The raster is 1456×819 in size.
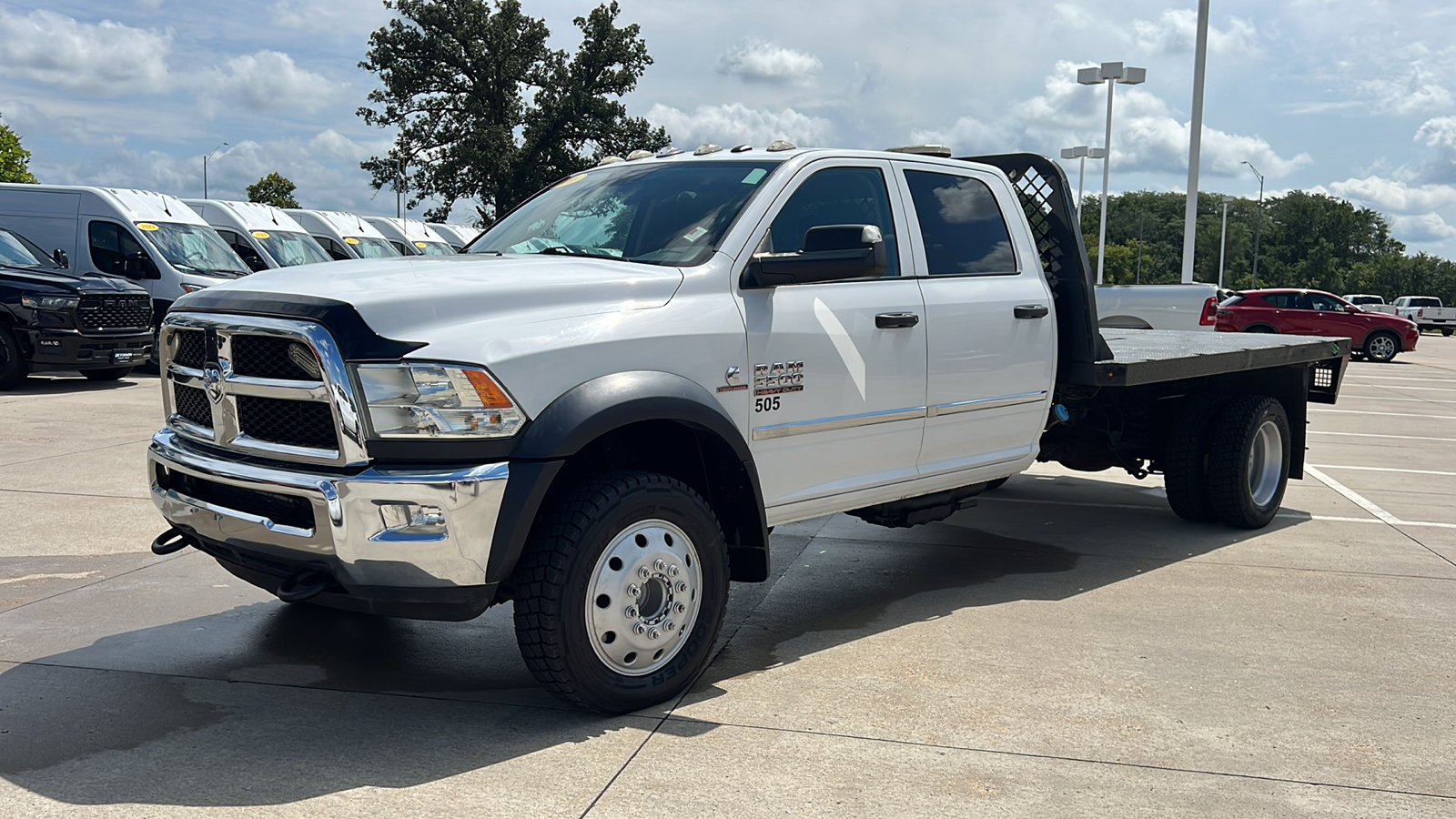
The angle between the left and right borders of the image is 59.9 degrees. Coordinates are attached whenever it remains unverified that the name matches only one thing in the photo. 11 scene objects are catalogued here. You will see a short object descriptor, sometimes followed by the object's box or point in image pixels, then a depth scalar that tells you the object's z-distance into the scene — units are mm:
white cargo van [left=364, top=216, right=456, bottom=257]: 28572
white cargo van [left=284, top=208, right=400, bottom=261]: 26250
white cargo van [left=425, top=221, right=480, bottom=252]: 33281
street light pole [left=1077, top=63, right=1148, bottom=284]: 34594
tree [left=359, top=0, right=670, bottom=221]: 42188
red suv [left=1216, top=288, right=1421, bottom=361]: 27828
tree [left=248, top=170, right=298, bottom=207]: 91938
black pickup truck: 14242
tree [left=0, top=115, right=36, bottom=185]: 58875
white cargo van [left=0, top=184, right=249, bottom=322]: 16953
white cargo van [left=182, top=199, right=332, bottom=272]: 21562
